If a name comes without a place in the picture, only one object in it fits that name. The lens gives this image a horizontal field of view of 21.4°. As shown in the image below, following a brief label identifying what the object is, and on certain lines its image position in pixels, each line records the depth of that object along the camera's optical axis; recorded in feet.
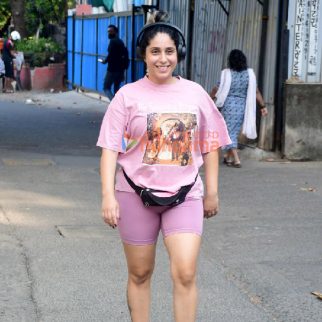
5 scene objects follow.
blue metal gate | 70.54
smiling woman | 14.16
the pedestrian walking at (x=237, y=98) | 38.06
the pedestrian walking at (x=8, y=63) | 91.56
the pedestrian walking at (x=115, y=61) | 66.08
